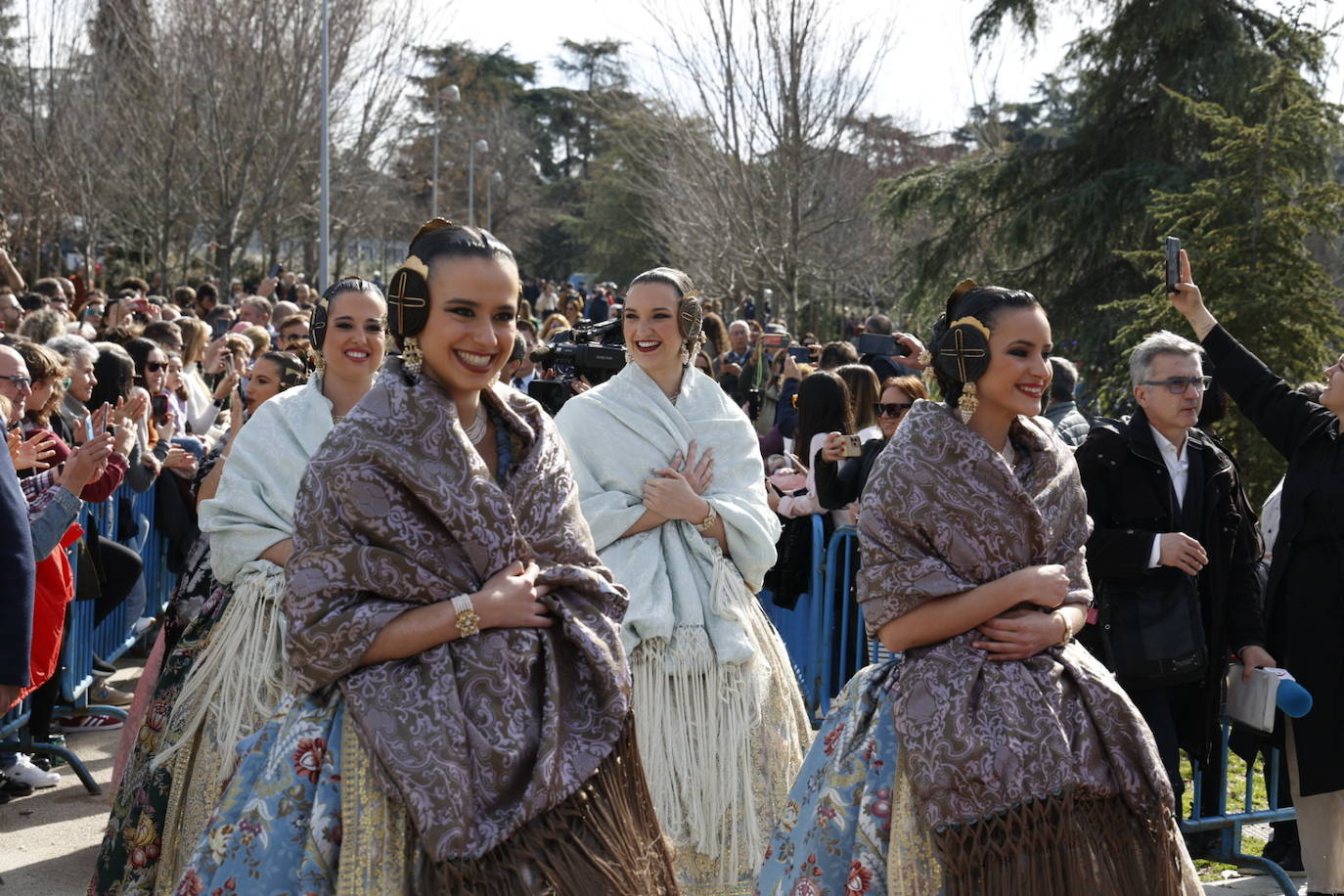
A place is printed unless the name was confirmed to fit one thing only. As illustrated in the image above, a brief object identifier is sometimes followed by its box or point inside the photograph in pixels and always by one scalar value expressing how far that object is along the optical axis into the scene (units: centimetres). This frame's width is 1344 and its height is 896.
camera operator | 1030
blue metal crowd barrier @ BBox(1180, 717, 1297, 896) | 552
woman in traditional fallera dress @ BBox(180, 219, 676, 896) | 271
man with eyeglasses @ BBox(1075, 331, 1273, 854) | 501
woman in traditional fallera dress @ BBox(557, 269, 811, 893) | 463
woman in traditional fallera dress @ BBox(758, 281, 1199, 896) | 329
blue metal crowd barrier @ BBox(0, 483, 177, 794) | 623
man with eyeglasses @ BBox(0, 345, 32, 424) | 551
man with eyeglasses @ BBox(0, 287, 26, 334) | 1127
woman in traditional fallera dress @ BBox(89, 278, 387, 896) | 431
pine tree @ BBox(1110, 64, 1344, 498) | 866
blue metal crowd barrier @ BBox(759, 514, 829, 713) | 667
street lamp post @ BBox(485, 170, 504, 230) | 5584
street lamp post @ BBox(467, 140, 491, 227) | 4353
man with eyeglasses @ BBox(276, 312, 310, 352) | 883
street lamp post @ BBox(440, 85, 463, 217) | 3128
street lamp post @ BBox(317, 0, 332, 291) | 2011
